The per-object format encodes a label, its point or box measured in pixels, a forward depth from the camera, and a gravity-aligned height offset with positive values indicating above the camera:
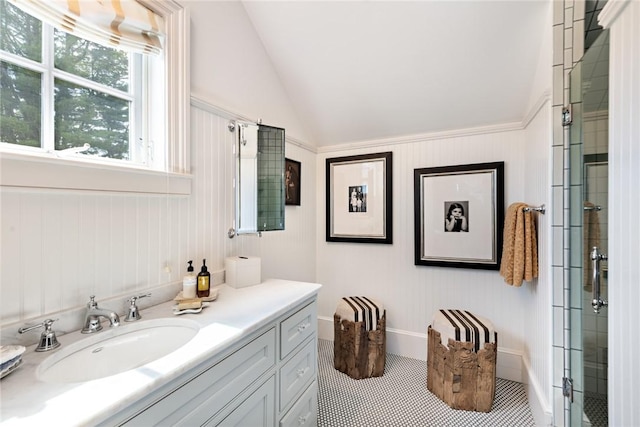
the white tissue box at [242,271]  1.64 -0.35
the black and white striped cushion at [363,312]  2.19 -0.78
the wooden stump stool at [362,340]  2.18 -0.99
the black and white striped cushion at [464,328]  1.83 -0.77
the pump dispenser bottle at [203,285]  1.40 -0.36
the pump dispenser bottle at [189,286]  1.35 -0.36
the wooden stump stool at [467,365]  1.83 -1.00
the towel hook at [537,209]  1.63 +0.02
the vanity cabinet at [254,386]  0.82 -0.64
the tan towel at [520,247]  1.82 -0.23
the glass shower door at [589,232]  1.15 -0.09
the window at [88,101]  1.01 +0.47
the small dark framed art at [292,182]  2.43 +0.26
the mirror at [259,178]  1.84 +0.22
